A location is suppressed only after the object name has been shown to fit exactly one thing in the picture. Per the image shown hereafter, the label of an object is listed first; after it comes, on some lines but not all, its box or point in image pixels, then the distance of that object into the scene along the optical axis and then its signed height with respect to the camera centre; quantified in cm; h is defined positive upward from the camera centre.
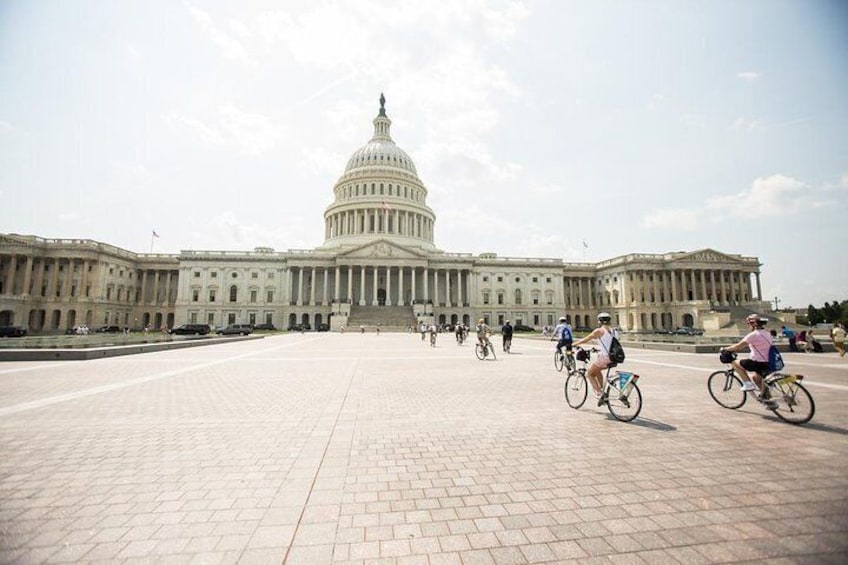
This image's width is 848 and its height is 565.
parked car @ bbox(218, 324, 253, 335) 4888 -114
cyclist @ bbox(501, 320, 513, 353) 2392 -82
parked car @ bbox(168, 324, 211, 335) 4848 -110
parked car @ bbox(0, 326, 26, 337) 4627 -124
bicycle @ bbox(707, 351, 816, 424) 750 -148
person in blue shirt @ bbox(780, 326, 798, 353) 2365 -108
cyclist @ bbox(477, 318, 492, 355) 1933 -69
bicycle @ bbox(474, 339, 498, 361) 1951 -154
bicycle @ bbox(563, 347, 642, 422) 777 -145
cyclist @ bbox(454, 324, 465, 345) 3253 -104
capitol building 7150 +751
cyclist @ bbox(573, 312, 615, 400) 816 -77
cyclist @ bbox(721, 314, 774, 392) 805 -71
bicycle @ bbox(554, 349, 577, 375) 1284 -136
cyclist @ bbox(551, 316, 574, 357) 1519 -52
